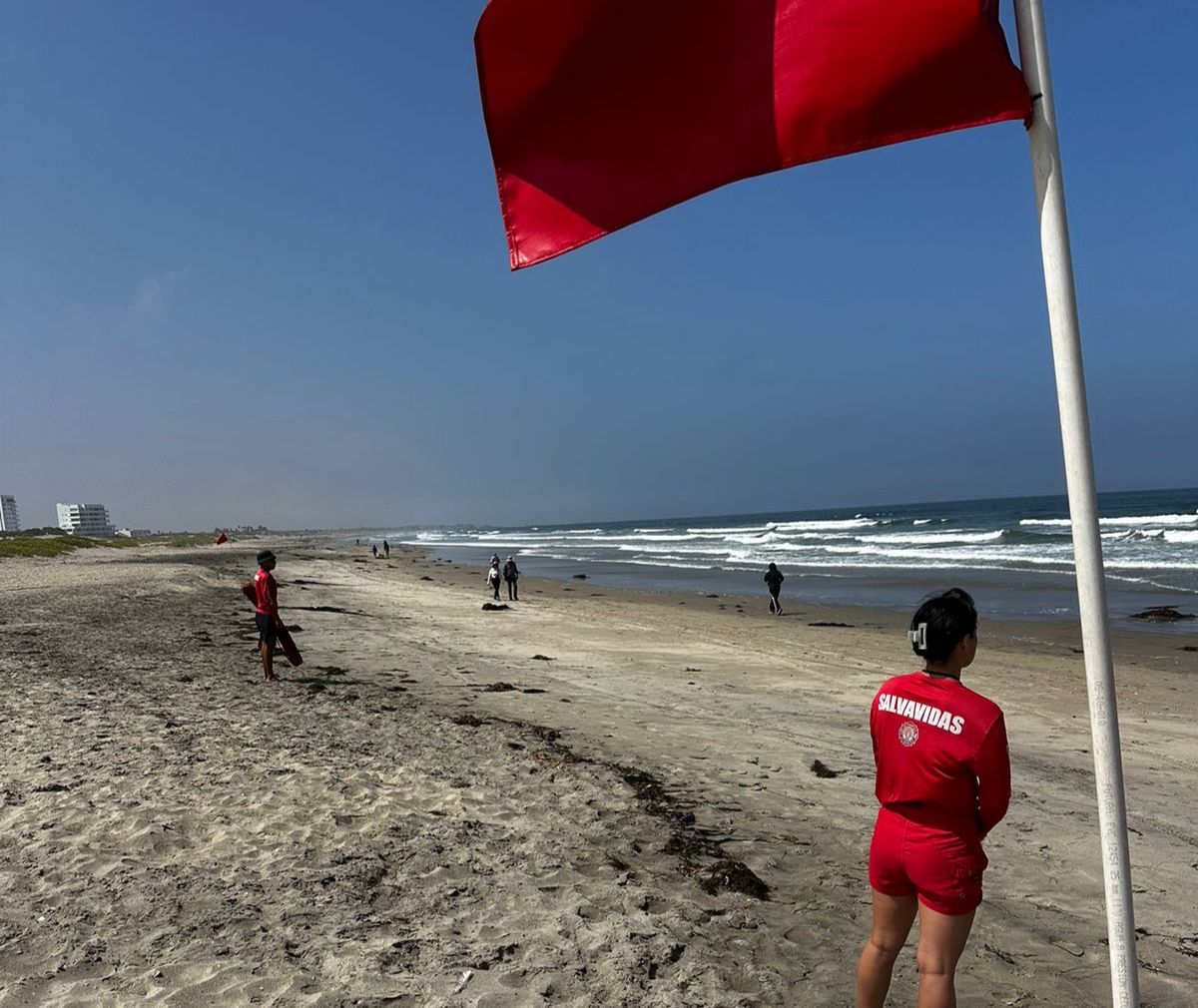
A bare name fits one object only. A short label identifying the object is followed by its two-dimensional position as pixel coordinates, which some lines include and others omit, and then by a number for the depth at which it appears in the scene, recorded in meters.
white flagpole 2.27
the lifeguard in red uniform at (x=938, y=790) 2.53
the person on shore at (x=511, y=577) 26.45
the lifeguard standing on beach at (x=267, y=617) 10.85
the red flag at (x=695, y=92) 2.49
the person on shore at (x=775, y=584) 22.72
